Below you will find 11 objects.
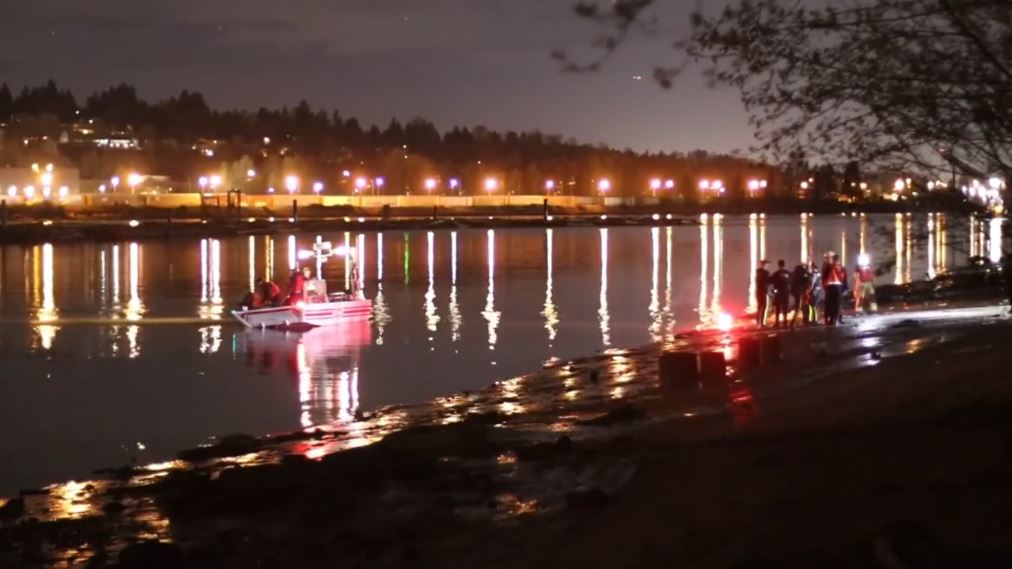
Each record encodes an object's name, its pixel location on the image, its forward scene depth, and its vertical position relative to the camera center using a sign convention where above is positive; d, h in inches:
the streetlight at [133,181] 6476.4 +396.0
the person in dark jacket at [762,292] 1240.8 -39.4
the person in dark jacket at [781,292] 1212.5 -38.7
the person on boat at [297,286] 1518.2 -34.9
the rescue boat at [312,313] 1466.5 -64.4
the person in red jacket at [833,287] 1162.0 -33.2
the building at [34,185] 5989.2 +355.7
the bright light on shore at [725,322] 1318.7 -77.6
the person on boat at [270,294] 1505.9 -43.1
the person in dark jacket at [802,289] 1223.5 -36.5
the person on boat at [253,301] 1498.5 -50.5
